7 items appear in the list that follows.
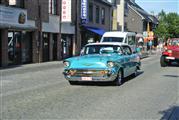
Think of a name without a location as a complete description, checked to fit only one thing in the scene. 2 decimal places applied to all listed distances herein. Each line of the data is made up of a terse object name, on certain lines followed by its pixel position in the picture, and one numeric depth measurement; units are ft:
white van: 72.31
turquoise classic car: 34.21
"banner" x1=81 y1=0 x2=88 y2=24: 93.23
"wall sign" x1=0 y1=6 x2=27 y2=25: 61.56
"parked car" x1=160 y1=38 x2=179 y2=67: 63.58
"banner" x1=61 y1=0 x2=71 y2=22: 83.91
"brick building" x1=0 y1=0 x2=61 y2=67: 62.67
